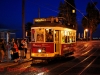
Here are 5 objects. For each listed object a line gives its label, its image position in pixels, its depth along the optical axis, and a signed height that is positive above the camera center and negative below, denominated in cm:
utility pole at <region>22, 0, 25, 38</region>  2384 +212
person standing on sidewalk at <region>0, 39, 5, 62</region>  2055 -75
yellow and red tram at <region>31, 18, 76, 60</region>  2036 -15
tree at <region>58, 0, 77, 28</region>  6975 +789
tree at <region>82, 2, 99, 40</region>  8606 +649
